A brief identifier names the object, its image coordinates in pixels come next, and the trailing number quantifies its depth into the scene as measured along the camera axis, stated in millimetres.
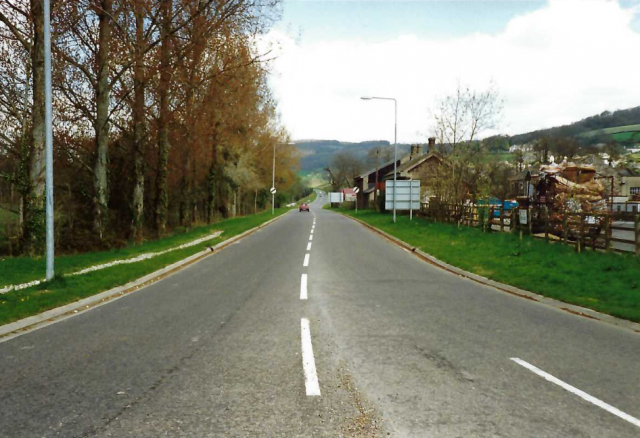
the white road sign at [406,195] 33094
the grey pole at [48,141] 9594
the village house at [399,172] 61078
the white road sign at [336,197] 109375
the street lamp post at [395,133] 32031
